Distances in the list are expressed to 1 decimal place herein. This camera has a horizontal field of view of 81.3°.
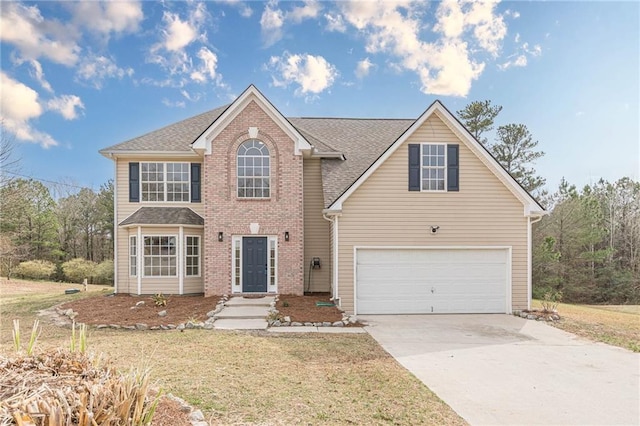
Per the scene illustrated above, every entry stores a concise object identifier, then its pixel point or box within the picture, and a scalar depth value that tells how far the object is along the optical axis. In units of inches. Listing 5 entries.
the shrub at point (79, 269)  1000.9
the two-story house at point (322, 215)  475.8
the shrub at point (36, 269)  1007.1
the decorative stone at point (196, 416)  162.7
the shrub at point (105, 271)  1003.9
